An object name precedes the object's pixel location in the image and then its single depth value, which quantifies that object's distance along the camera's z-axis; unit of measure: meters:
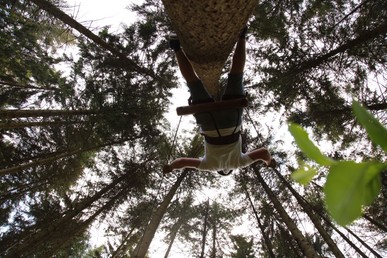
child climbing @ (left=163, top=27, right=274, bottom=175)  4.00
